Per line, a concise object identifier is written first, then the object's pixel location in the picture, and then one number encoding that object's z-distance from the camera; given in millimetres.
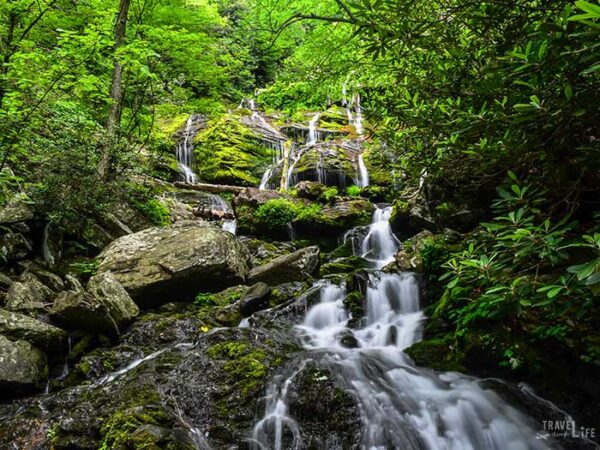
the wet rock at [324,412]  4064
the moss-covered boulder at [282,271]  8812
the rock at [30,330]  5156
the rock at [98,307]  5820
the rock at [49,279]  6945
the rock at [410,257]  7854
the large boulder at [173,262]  7484
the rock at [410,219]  9569
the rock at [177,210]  12203
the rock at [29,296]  5856
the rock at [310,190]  15125
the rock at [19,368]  4738
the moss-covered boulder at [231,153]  18359
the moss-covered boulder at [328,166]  17016
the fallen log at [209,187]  16391
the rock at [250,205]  12789
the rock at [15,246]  6781
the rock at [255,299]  7277
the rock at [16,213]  6738
